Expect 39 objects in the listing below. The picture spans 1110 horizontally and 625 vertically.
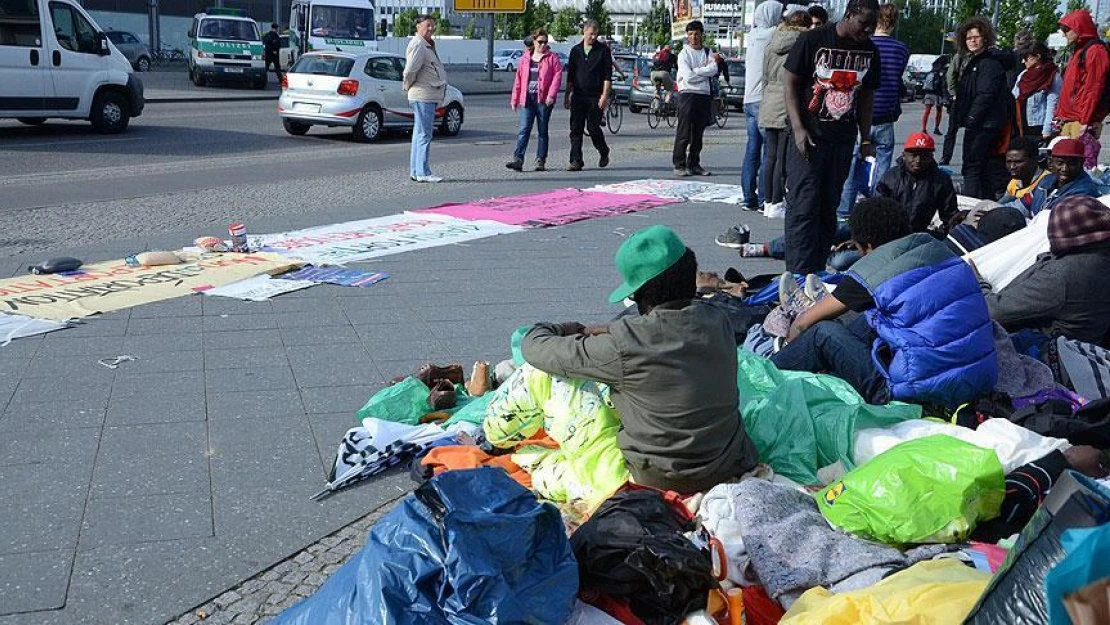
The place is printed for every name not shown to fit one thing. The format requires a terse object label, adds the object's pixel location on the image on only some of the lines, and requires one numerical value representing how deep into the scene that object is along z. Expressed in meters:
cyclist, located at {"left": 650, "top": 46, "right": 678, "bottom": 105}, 25.39
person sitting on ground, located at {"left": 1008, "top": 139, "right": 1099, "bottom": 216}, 7.31
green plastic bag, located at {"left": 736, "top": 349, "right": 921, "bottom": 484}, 4.20
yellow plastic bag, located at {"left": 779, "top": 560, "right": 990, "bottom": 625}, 2.62
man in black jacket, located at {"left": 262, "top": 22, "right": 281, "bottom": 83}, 33.50
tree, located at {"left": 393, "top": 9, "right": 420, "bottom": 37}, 58.78
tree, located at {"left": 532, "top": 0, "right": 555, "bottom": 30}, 65.38
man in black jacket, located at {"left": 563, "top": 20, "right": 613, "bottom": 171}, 13.73
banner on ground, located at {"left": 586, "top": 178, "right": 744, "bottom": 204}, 11.82
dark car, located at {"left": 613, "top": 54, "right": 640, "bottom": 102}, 28.75
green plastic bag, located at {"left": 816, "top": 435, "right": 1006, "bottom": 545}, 3.43
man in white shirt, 12.66
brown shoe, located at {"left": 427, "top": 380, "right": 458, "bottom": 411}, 4.95
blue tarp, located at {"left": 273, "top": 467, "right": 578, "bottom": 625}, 2.69
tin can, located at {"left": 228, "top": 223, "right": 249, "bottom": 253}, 8.08
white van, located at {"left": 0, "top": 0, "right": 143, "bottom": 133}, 15.24
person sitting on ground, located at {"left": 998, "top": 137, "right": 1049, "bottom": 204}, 8.56
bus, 29.20
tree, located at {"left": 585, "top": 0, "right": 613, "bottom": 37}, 66.53
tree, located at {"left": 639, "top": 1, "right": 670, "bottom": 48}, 67.36
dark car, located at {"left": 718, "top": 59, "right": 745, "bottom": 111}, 30.28
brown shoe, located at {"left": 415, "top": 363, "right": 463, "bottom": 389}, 5.17
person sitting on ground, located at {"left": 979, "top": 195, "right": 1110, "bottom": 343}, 4.90
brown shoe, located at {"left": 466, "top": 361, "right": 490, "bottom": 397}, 5.12
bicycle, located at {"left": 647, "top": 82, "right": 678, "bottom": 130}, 22.88
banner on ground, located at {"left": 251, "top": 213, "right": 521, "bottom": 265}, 8.29
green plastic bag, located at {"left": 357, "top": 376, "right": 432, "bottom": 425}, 4.87
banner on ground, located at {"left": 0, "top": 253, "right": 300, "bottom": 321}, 6.49
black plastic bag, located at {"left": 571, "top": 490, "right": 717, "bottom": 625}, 2.97
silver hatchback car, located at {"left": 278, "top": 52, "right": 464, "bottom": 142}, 17.19
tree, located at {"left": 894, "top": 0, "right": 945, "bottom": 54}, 64.88
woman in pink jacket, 13.47
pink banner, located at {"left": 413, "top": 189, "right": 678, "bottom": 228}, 10.20
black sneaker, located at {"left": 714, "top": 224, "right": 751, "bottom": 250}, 9.06
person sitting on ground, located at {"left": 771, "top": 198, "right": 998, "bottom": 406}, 4.46
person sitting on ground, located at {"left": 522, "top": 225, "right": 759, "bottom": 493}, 3.62
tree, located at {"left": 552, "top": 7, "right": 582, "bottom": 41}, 68.87
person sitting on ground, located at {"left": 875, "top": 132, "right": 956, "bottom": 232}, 7.60
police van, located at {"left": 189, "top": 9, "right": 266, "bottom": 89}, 28.42
